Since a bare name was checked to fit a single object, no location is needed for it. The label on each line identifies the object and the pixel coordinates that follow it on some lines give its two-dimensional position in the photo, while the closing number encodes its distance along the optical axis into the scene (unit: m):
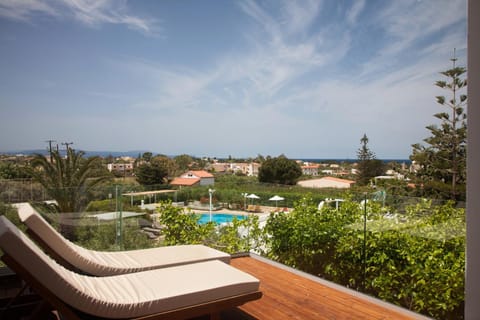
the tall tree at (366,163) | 16.42
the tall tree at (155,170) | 15.81
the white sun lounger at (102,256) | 2.56
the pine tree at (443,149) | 4.46
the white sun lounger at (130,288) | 1.85
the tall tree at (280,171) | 17.34
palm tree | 5.54
